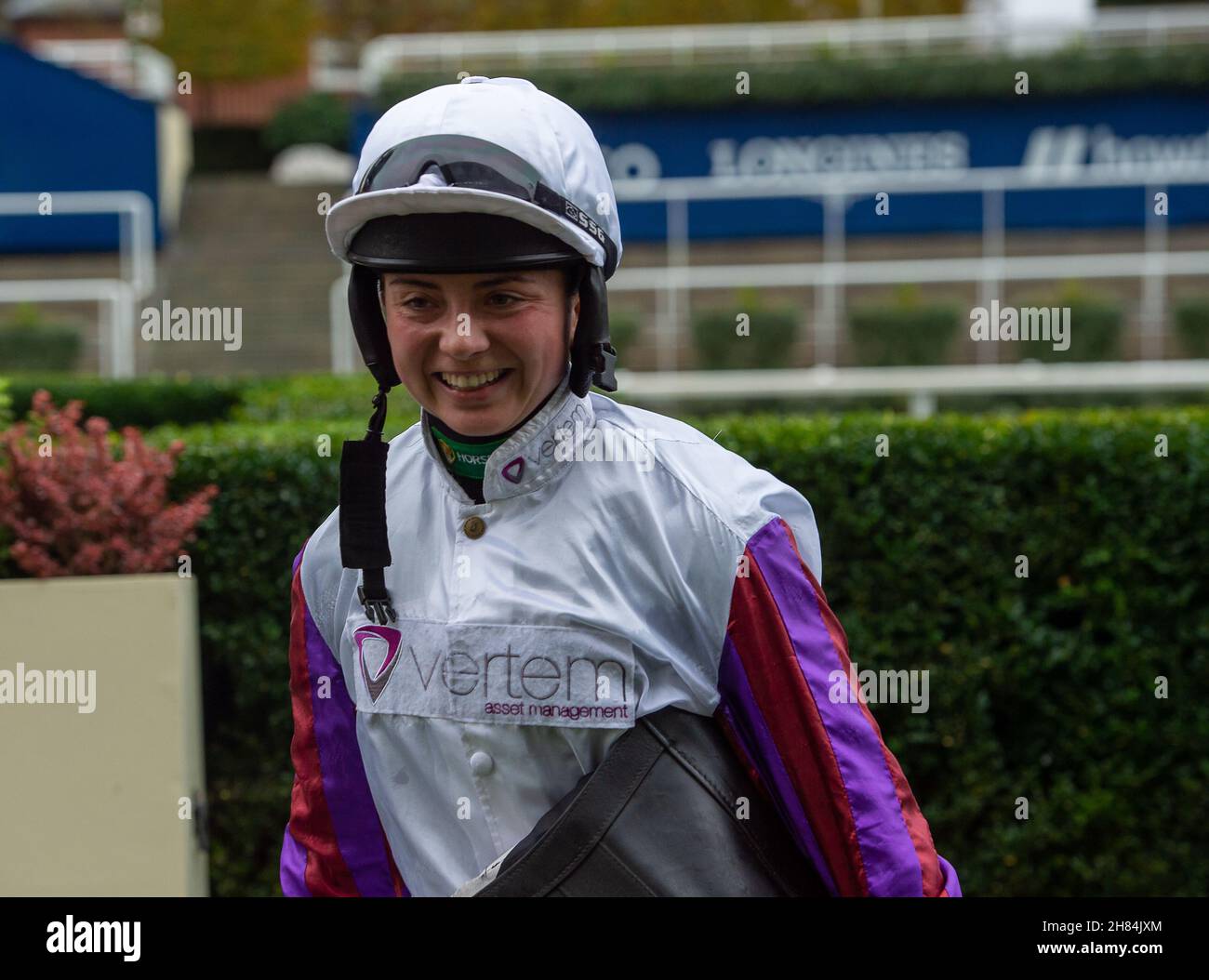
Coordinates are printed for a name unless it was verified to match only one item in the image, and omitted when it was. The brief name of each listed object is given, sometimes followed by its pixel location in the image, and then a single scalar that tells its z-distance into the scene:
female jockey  1.86
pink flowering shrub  3.69
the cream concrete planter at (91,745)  3.40
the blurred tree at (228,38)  23.25
